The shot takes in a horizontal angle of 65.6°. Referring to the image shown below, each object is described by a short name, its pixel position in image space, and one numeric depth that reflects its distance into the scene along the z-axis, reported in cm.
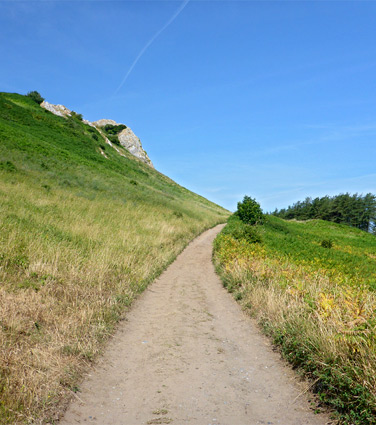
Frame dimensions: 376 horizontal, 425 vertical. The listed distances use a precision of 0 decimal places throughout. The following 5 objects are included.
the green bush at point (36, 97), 6350
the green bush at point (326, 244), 2754
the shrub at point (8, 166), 2118
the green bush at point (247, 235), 1962
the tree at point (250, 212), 3834
